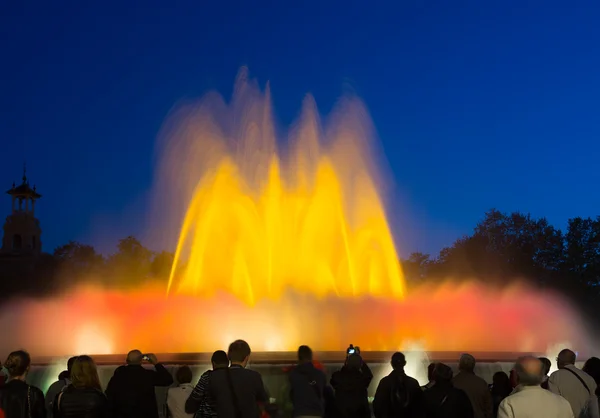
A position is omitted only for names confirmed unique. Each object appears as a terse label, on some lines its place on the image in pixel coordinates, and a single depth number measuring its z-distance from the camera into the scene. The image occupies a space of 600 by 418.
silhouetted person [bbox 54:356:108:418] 6.15
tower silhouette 95.00
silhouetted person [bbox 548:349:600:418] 7.58
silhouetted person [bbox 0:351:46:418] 6.18
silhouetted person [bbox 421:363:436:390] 7.77
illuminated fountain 23.62
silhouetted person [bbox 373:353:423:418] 7.91
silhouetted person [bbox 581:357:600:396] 8.08
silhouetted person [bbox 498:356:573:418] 5.45
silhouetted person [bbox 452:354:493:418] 7.86
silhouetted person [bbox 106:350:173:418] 7.46
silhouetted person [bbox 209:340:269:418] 6.38
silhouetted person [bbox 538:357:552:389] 8.36
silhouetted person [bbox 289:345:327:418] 7.70
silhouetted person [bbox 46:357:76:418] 8.48
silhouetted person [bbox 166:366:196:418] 7.97
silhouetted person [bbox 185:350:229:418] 6.49
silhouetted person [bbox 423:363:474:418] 7.30
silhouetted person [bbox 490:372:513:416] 9.02
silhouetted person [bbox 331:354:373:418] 8.12
